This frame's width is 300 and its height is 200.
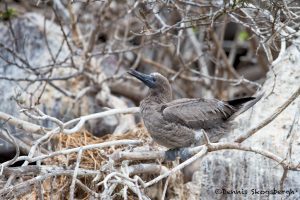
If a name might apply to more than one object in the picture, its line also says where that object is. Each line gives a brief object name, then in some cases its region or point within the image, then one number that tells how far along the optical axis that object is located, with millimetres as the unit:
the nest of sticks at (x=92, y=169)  10961
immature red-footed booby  11875
